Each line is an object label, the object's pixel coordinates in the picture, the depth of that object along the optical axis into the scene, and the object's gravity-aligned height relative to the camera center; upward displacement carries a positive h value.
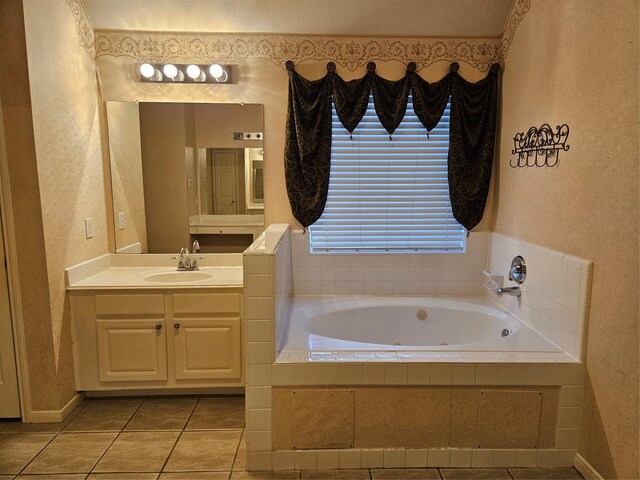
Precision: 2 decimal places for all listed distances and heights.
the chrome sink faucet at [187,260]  3.04 -0.53
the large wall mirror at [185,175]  2.97 +0.08
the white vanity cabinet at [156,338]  2.60 -0.94
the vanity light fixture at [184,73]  2.86 +0.76
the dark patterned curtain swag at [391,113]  2.89 +0.51
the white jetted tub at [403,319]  2.74 -0.88
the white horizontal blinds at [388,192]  3.02 -0.03
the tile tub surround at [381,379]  1.97 -0.90
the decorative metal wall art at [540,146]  2.19 +0.24
